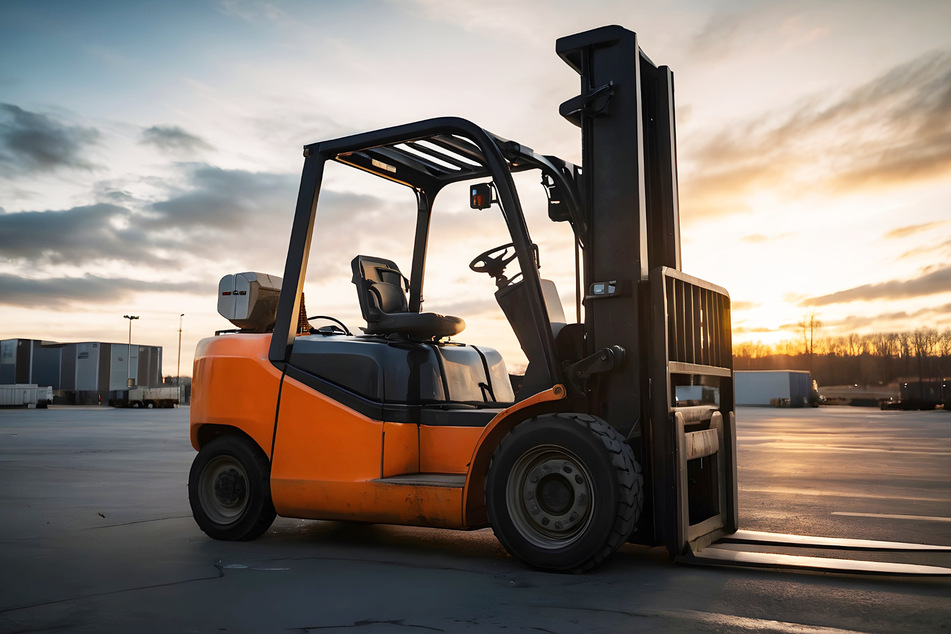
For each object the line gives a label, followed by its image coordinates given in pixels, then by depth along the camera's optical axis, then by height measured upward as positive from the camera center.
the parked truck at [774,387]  63.59 -0.21
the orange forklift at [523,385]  5.12 +0.02
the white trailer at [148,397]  60.00 -0.56
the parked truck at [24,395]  57.44 -0.30
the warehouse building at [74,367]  65.00 +1.89
